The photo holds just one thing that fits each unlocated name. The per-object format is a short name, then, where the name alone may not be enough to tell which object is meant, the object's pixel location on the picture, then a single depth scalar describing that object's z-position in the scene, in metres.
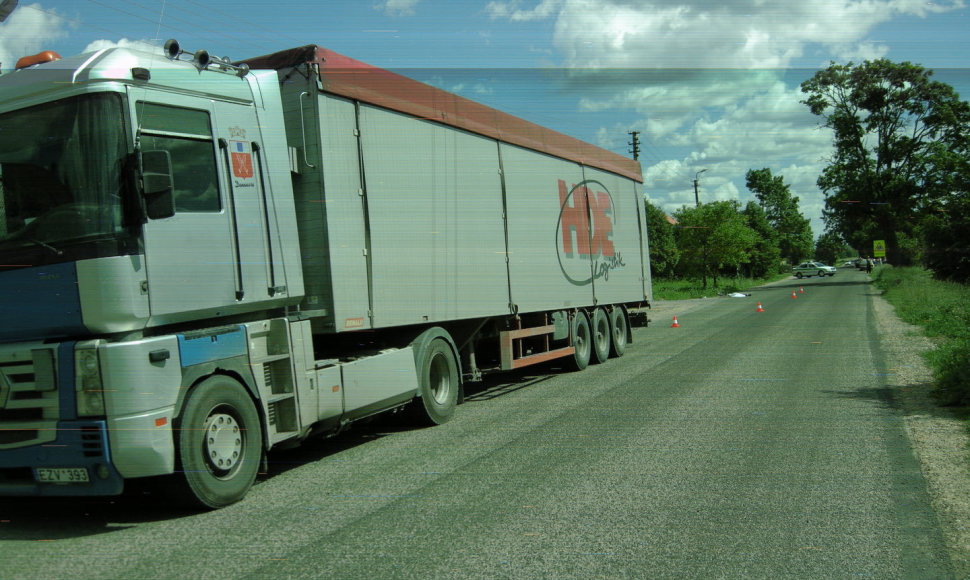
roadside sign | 58.72
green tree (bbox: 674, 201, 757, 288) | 48.03
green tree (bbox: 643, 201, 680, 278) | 63.00
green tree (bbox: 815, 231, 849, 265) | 157.07
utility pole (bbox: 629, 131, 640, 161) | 46.32
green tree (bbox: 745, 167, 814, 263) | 98.44
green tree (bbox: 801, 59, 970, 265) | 36.75
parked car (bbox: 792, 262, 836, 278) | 82.38
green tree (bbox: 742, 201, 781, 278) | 76.06
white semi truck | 4.90
